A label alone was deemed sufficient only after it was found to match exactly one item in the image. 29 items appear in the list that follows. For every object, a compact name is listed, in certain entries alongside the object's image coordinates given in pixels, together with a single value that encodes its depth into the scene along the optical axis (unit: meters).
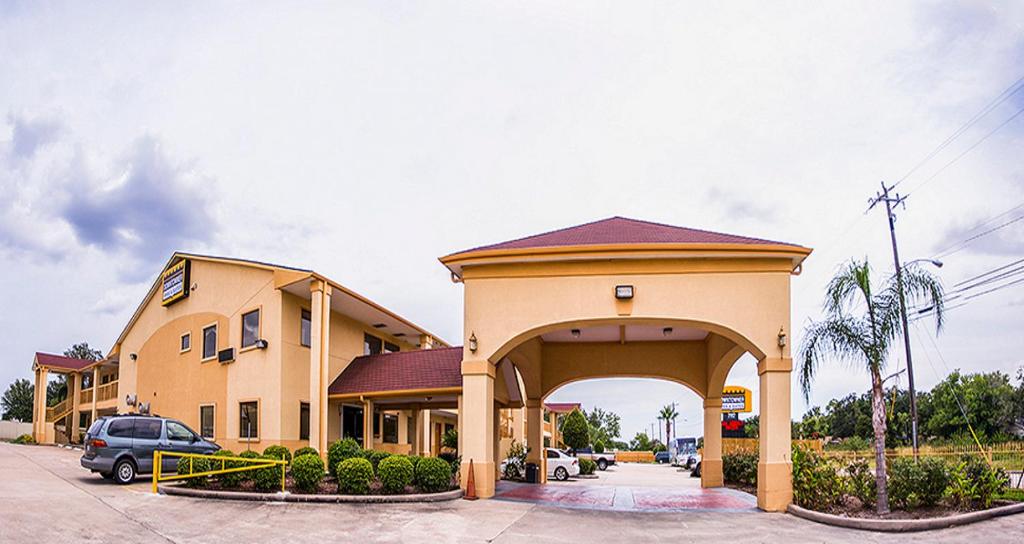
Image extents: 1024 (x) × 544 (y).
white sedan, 30.06
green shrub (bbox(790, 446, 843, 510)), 15.73
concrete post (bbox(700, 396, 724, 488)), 23.70
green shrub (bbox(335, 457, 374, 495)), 16.30
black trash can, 24.11
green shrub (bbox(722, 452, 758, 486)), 23.59
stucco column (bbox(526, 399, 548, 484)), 24.81
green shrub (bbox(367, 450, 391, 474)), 18.80
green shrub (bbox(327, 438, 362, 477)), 19.39
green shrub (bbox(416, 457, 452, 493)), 17.08
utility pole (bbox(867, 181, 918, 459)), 27.85
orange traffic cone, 17.30
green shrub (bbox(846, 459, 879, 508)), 15.44
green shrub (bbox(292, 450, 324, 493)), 16.22
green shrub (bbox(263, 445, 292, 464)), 17.66
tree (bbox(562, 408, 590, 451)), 52.31
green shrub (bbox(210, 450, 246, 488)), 16.81
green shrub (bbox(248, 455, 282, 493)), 16.33
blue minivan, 17.80
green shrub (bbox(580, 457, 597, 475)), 33.81
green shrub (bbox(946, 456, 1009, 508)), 14.48
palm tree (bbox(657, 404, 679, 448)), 93.04
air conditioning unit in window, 23.94
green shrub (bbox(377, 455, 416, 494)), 16.61
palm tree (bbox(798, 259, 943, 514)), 15.06
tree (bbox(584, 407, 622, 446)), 92.24
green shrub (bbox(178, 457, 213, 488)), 16.77
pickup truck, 42.03
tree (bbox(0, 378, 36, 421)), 70.44
